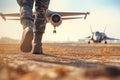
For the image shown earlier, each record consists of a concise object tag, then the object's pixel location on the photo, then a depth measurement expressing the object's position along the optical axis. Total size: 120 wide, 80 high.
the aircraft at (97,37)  52.38
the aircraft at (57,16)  22.91
